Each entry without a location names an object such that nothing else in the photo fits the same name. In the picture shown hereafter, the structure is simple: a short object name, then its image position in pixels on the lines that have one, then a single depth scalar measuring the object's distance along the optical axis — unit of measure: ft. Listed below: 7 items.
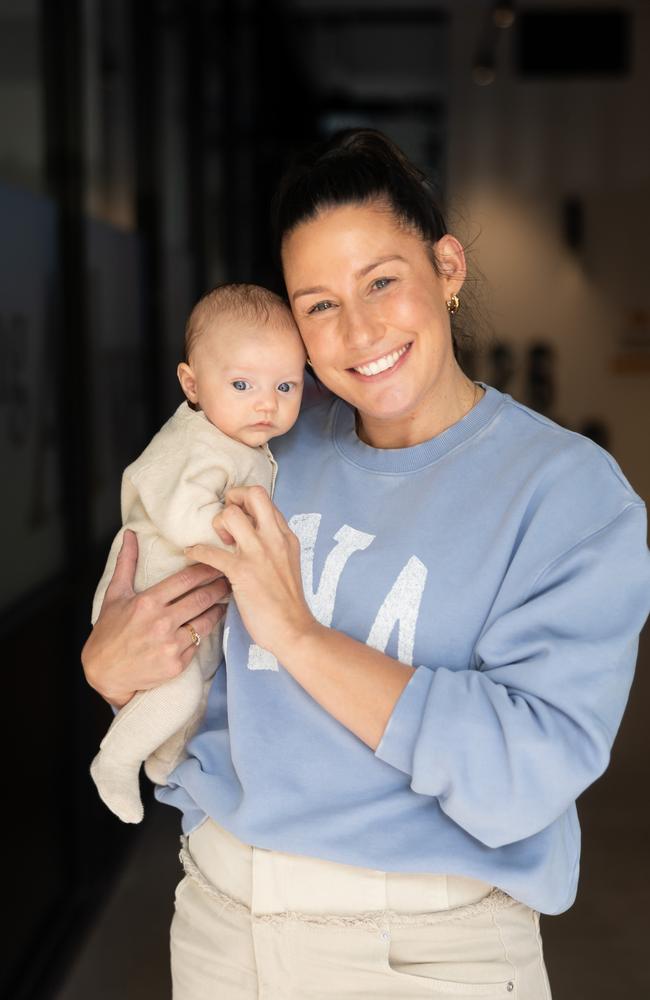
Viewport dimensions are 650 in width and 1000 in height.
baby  4.95
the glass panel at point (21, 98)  8.46
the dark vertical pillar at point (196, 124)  16.03
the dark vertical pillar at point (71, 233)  9.64
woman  4.12
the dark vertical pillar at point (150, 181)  13.26
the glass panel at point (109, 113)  10.91
